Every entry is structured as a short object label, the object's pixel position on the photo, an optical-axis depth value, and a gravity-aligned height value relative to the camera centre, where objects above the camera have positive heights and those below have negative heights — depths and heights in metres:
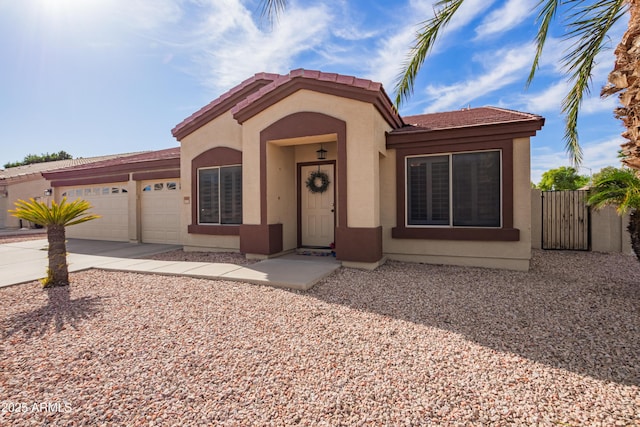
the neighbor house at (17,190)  18.02 +1.43
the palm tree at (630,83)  3.26 +1.45
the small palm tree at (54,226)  5.14 -0.24
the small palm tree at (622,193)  4.29 +0.20
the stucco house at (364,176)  6.34 +0.81
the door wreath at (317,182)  8.21 +0.78
